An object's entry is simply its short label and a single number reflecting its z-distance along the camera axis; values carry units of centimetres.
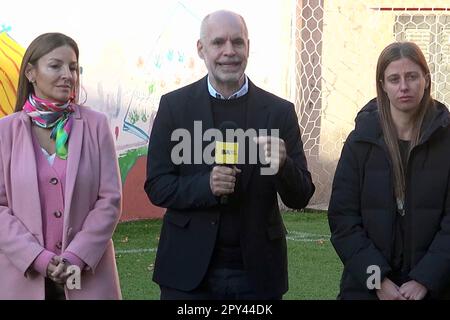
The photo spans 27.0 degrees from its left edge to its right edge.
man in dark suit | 426
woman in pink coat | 436
